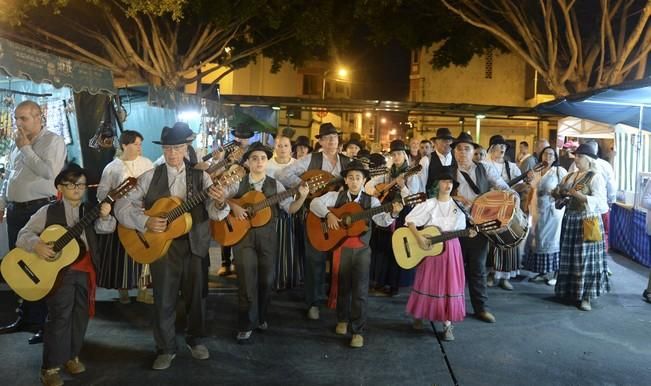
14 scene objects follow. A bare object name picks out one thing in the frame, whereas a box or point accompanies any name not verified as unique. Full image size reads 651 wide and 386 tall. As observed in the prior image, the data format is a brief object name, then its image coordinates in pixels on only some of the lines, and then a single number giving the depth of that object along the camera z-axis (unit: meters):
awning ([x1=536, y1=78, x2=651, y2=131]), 6.89
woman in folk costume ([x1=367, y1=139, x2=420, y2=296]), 6.66
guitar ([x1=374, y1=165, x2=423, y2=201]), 6.17
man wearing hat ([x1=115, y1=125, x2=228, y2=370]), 4.23
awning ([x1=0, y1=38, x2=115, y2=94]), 5.03
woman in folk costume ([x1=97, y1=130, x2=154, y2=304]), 5.69
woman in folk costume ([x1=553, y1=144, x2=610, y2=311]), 6.21
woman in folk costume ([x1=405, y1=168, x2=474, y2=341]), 5.11
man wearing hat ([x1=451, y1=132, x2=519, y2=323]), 5.64
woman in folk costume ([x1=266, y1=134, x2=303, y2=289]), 6.37
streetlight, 31.69
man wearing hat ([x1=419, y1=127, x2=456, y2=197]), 6.32
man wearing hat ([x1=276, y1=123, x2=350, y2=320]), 5.71
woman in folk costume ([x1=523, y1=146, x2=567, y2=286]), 7.48
